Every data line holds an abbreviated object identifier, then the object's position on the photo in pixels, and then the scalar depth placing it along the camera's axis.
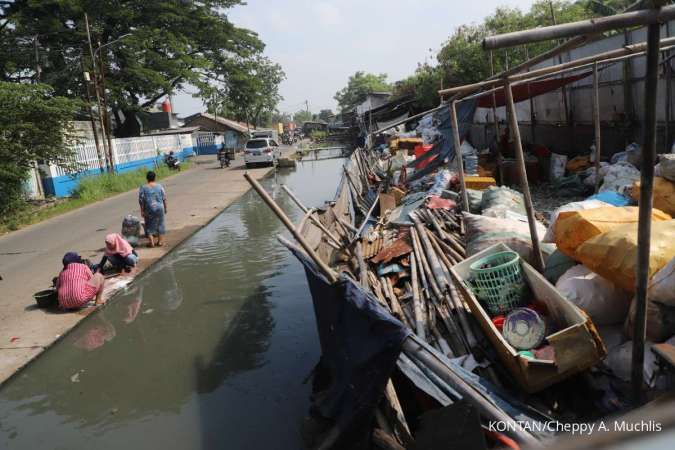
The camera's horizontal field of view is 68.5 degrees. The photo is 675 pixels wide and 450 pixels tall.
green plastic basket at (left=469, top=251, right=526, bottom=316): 3.98
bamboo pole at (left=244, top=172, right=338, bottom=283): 3.80
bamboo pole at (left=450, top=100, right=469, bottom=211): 6.63
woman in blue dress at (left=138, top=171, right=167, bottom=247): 9.80
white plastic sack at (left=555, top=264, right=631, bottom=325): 3.47
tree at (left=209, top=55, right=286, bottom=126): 31.70
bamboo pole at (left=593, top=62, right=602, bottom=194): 6.44
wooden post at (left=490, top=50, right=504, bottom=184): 9.68
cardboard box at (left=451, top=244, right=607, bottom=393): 3.00
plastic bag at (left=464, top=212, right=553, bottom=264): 4.76
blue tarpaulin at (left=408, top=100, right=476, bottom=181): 11.87
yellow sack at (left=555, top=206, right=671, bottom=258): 3.72
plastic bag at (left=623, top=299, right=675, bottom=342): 2.97
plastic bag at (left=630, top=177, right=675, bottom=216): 5.21
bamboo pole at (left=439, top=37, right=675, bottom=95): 4.53
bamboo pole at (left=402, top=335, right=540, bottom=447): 2.64
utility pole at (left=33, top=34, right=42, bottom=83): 21.14
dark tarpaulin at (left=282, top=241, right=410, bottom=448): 3.09
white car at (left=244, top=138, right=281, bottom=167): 26.41
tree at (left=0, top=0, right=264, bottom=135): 24.59
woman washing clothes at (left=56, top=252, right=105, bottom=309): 6.86
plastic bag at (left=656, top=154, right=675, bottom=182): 5.32
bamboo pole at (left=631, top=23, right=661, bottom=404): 2.31
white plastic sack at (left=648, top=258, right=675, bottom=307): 2.88
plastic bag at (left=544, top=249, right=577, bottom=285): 4.09
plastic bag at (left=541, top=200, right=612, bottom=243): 4.38
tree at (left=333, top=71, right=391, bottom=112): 104.71
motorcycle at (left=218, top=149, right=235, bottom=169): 28.83
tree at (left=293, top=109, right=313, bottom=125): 148.35
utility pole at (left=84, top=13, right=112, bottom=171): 19.88
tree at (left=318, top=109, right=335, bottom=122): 124.62
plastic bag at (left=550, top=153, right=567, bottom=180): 9.80
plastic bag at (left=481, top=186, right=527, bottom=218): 6.29
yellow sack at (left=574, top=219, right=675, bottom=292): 3.18
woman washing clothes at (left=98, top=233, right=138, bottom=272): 8.34
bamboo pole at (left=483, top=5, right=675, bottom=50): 2.33
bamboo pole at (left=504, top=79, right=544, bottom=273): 4.40
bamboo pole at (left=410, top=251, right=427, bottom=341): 4.06
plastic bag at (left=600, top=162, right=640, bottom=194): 6.83
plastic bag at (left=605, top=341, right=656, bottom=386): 2.98
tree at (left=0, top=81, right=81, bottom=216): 13.39
